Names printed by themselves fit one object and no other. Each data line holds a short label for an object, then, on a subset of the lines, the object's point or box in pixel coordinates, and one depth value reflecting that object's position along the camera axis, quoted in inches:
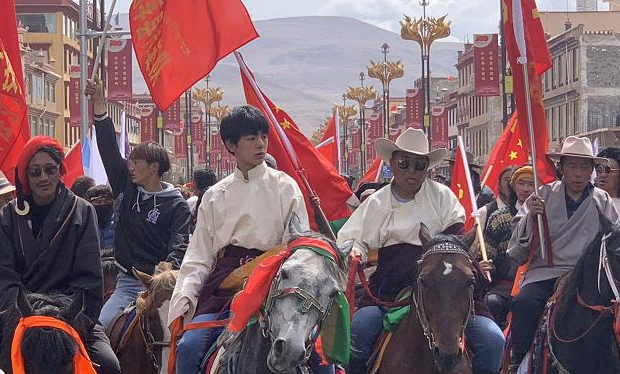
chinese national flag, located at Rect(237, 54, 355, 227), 423.8
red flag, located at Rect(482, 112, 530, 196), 613.0
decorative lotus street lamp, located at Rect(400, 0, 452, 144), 1566.2
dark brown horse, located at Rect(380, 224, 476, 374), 260.7
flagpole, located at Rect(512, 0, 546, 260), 344.5
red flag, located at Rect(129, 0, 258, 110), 378.9
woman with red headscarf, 273.0
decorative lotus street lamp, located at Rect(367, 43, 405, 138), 2047.7
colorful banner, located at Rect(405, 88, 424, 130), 2460.6
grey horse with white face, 205.5
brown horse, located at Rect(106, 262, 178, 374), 336.8
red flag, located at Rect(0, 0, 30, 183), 381.7
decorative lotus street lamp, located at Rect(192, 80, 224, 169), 2493.8
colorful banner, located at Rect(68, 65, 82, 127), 1836.9
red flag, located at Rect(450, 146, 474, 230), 428.7
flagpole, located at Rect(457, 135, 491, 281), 302.7
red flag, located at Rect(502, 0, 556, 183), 382.0
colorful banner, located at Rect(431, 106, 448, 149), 2519.7
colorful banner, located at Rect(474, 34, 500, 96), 1459.2
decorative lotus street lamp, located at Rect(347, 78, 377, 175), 2571.4
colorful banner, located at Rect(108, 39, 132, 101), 1309.1
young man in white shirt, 267.4
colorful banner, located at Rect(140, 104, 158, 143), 2332.7
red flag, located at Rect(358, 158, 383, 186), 731.2
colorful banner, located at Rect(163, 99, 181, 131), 2282.2
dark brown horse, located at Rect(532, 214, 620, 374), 299.4
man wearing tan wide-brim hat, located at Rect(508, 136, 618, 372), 344.2
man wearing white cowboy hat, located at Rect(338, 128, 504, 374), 304.8
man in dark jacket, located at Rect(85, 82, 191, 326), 375.2
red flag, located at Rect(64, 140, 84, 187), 620.7
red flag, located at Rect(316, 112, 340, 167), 788.6
